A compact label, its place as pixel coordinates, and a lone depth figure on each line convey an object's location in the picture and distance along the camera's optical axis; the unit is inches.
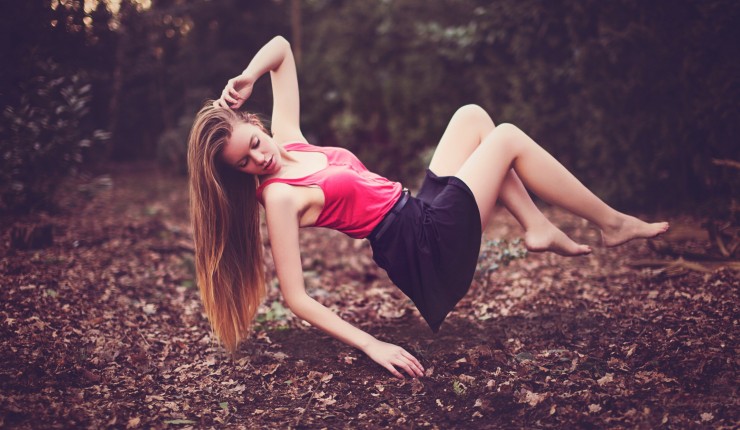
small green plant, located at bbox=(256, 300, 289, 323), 158.6
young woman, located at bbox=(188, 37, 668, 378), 113.4
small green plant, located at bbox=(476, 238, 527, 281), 152.3
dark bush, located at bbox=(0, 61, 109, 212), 185.5
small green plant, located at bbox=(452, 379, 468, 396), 111.0
